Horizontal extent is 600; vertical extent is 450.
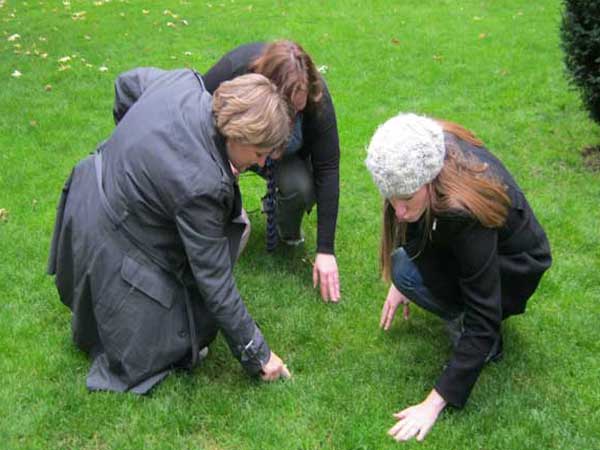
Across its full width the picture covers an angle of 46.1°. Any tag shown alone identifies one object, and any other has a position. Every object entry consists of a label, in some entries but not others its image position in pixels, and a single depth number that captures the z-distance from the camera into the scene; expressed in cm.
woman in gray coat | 249
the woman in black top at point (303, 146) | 298
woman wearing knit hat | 227
